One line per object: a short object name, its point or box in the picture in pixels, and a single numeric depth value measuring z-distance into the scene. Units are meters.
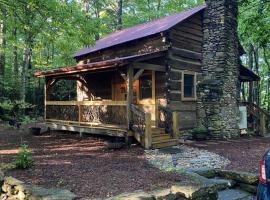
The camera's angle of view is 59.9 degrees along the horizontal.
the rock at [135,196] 3.74
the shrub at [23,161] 5.70
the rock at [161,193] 3.92
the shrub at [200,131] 10.55
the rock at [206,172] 5.34
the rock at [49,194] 3.85
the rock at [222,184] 4.32
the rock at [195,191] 3.96
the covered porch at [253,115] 12.49
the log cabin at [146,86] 8.54
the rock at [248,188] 4.91
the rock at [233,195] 4.66
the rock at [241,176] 4.96
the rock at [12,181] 4.59
